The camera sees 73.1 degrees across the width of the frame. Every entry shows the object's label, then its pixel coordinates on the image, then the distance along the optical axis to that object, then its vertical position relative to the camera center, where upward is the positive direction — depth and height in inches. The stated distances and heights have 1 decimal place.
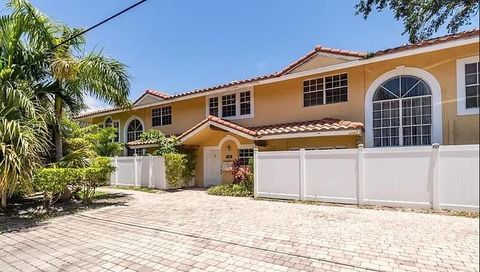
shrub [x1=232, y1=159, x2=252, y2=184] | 562.6 -59.9
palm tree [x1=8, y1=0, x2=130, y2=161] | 420.5 +92.8
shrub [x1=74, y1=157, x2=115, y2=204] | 461.3 -54.9
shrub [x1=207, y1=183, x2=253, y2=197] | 549.3 -91.4
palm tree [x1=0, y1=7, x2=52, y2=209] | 341.7 +38.5
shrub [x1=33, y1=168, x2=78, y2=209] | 402.6 -51.5
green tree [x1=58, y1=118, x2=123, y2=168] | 463.5 -10.7
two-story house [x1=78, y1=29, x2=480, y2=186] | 440.1 +46.0
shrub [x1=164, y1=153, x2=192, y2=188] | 665.6 -61.2
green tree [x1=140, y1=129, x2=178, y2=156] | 678.5 -7.8
